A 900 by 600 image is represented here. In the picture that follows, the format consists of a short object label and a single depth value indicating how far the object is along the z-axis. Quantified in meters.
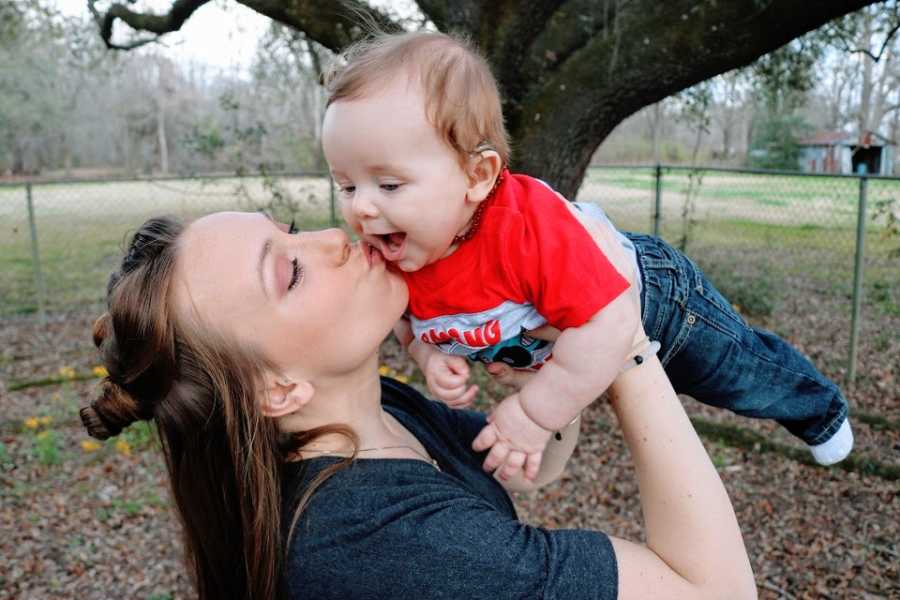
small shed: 19.84
